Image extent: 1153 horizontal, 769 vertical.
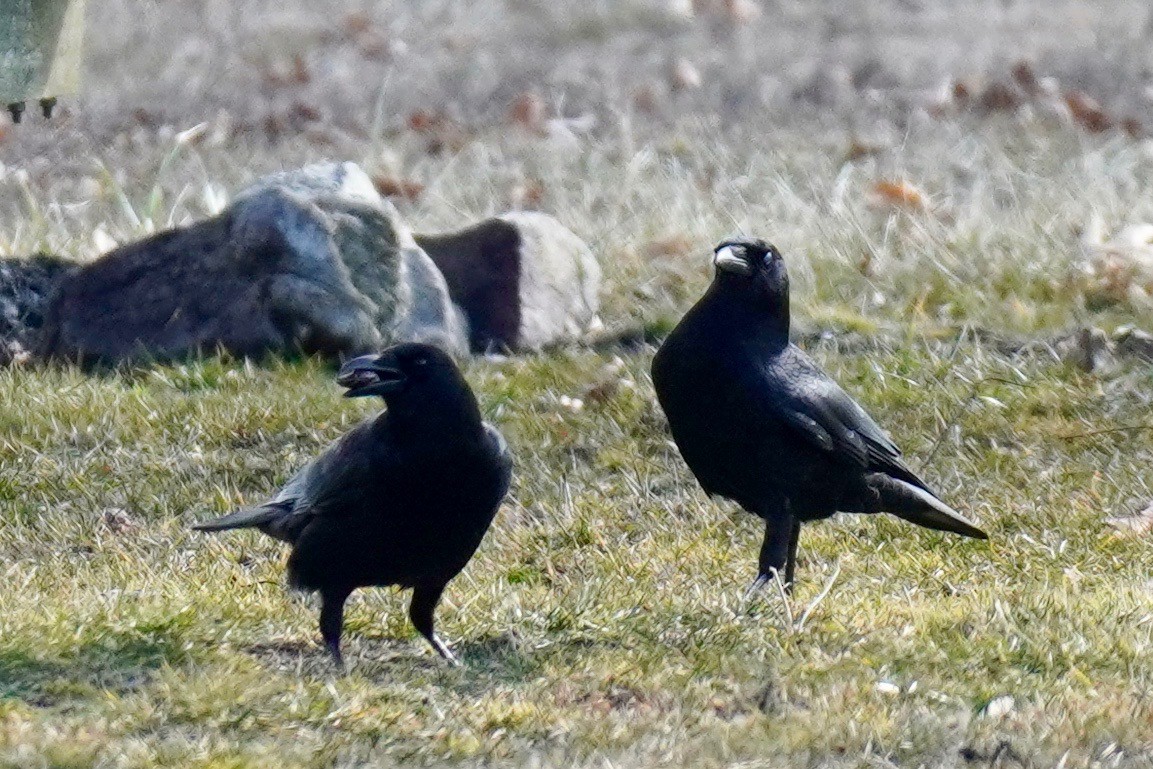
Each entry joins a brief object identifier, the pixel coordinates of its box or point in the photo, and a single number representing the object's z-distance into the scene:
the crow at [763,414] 9.66
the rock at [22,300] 14.68
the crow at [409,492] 8.71
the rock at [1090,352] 13.91
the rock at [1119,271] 15.32
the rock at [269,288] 14.25
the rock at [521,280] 14.98
